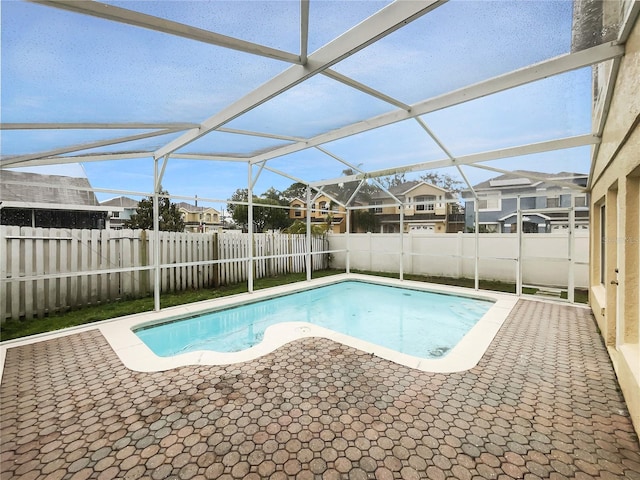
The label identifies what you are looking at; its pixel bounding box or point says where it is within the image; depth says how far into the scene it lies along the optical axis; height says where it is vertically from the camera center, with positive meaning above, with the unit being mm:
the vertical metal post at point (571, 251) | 6340 -300
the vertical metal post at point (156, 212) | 5438 +548
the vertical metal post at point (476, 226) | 7794 +351
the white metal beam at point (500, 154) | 4570 +1680
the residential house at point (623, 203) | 2250 +378
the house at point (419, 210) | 8328 +1098
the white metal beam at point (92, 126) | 2840 +1325
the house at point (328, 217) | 15102 +1459
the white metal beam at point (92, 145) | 3961 +1359
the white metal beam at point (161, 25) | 1643 +1487
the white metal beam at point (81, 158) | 4344 +1360
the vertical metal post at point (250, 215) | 7062 +631
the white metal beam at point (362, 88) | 2895 +1772
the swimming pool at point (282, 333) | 3597 -1575
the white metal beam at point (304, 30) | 2060 +1712
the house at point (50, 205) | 5546 +937
